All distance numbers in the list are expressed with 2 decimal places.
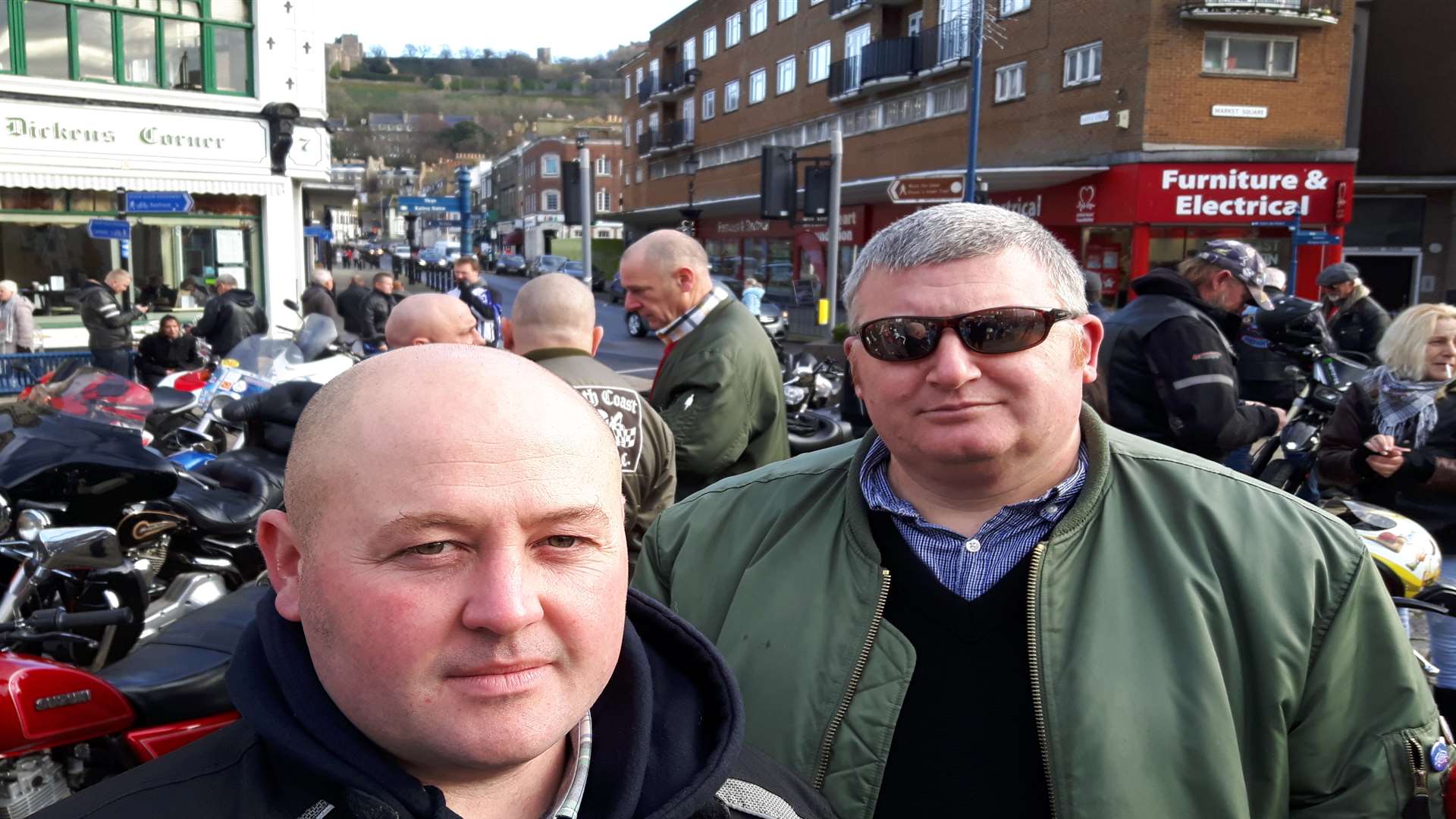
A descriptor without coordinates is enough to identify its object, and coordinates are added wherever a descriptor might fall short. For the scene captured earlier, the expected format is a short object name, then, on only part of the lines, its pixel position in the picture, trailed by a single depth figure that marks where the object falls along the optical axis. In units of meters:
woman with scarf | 4.12
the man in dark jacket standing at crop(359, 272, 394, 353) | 13.80
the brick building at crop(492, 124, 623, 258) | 80.12
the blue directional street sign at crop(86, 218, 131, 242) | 14.41
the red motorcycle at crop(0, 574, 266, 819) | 2.80
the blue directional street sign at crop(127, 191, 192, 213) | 14.32
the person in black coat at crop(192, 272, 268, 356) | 12.48
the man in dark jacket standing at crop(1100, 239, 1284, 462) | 4.26
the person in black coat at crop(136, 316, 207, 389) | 11.70
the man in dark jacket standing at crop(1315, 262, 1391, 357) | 9.49
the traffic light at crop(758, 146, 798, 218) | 12.43
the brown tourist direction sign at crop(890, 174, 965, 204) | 13.83
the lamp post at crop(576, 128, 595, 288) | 10.77
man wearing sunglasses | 1.57
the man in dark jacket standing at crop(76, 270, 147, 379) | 12.01
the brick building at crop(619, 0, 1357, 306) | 22.22
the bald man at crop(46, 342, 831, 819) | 1.03
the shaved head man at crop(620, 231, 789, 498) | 4.07
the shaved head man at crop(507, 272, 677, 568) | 3.58
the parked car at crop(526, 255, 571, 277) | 43.88
